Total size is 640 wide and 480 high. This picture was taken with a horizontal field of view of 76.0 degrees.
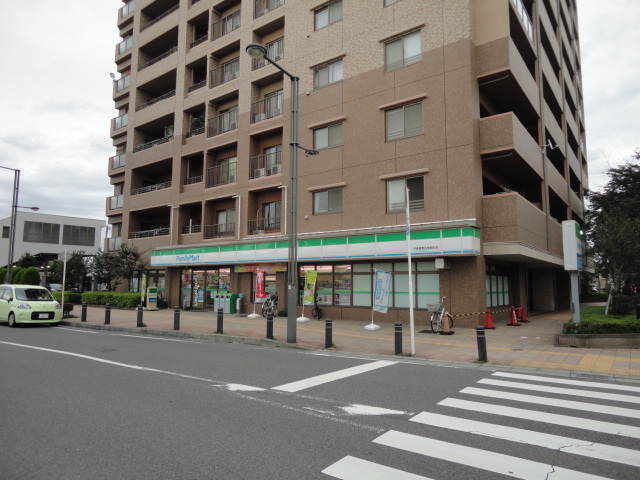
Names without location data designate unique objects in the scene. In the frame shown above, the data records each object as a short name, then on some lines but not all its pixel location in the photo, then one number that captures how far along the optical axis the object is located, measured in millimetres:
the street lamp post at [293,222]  12141
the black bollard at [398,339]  10584
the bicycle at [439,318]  14711
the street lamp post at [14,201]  25766
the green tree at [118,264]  27641
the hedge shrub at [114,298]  26062
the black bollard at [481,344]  9688
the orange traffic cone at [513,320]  17094
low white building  56656
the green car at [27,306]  16516
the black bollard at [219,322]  13969
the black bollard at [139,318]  16234
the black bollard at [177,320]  15117
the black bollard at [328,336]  11625
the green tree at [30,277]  29828
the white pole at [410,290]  10539
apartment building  16828
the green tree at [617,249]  14672
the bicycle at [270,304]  20358
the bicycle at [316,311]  19531
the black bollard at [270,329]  12570
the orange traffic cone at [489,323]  15797
